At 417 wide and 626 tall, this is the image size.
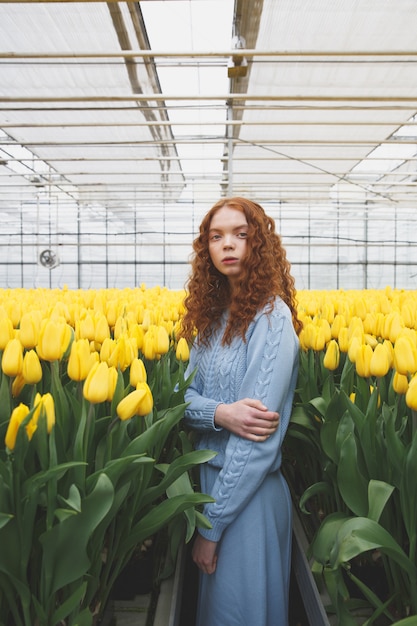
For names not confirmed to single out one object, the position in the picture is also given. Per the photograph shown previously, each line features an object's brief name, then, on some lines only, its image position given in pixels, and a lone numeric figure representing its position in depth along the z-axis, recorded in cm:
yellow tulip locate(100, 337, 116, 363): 125
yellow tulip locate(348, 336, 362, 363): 141
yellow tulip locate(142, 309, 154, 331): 192
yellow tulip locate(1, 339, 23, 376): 106
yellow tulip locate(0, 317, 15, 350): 127
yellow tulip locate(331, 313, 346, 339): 183
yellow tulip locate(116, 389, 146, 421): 99
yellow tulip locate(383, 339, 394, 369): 133
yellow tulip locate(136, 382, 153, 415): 103
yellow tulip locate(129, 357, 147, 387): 115
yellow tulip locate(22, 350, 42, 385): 108
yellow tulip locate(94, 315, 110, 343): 152
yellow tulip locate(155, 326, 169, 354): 155
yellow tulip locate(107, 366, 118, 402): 101
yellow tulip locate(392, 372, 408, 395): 120
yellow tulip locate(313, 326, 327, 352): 175
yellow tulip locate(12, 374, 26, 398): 116
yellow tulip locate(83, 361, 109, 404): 98
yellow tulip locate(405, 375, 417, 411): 105
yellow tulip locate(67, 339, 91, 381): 108
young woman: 138
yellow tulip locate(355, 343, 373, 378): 130
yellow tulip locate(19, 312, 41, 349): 127
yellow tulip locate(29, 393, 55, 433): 88
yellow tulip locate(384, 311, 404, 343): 157
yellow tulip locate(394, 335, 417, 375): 117
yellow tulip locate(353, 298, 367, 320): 223
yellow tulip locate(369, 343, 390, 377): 126
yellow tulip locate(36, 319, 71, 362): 113
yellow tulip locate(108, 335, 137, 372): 123
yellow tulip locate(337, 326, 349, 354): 165
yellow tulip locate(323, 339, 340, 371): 154
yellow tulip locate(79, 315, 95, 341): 151
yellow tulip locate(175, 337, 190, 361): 167
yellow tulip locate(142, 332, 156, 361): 153
